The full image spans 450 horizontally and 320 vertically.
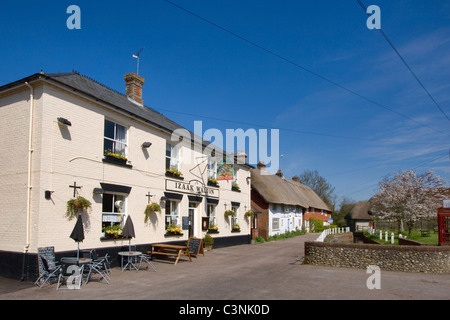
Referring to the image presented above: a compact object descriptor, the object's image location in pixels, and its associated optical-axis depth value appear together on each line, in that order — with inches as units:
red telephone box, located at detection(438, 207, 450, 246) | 666.3
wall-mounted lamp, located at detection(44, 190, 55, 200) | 433.7
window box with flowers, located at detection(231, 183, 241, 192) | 977.5
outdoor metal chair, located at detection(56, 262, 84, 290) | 388.2
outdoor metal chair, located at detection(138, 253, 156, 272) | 518.1
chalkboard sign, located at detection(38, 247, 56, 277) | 399.2
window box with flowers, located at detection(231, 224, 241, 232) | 956.0
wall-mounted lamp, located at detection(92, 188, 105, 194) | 501.0
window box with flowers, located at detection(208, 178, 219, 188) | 845.6
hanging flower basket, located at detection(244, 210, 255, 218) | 1037.5
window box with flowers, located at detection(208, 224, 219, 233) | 829.2
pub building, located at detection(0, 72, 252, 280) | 437.4
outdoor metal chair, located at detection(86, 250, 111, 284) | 410.5
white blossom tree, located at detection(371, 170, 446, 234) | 1256.8
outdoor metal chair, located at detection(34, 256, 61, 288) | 387.9
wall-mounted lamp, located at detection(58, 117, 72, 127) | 457.7
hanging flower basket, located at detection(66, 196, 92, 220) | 460.4
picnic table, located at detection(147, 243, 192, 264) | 587.5
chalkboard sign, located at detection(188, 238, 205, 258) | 639.1
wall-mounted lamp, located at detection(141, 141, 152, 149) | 608.4
